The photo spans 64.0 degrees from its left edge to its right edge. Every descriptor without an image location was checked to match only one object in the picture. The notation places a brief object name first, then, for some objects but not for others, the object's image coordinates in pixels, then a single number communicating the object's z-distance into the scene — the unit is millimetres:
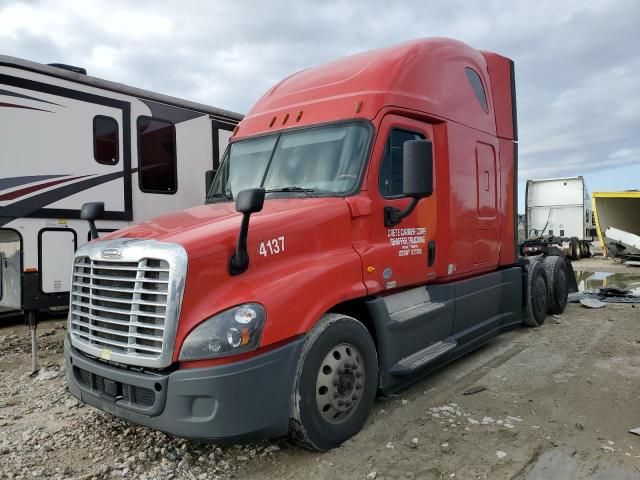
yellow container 16594
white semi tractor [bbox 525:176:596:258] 20047
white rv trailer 5785
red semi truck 3092
